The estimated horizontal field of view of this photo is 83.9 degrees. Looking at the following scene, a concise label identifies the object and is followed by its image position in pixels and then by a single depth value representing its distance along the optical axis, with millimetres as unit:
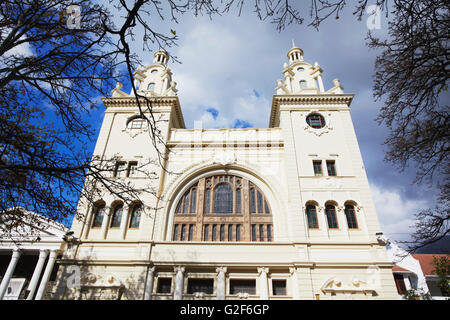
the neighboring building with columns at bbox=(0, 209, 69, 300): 17531
